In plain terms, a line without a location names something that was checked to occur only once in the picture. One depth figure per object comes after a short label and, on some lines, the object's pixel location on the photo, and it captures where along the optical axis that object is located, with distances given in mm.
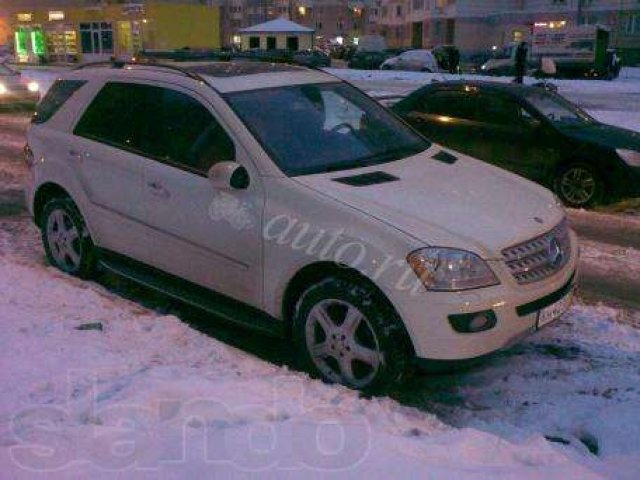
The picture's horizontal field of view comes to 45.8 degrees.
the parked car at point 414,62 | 39812
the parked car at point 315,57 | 39431
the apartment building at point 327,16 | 105625
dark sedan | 8953
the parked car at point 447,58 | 40441
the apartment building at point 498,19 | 54688
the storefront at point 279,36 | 46500
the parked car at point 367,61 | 44469
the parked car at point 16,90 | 20156
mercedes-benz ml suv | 3861
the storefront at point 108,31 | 42625
